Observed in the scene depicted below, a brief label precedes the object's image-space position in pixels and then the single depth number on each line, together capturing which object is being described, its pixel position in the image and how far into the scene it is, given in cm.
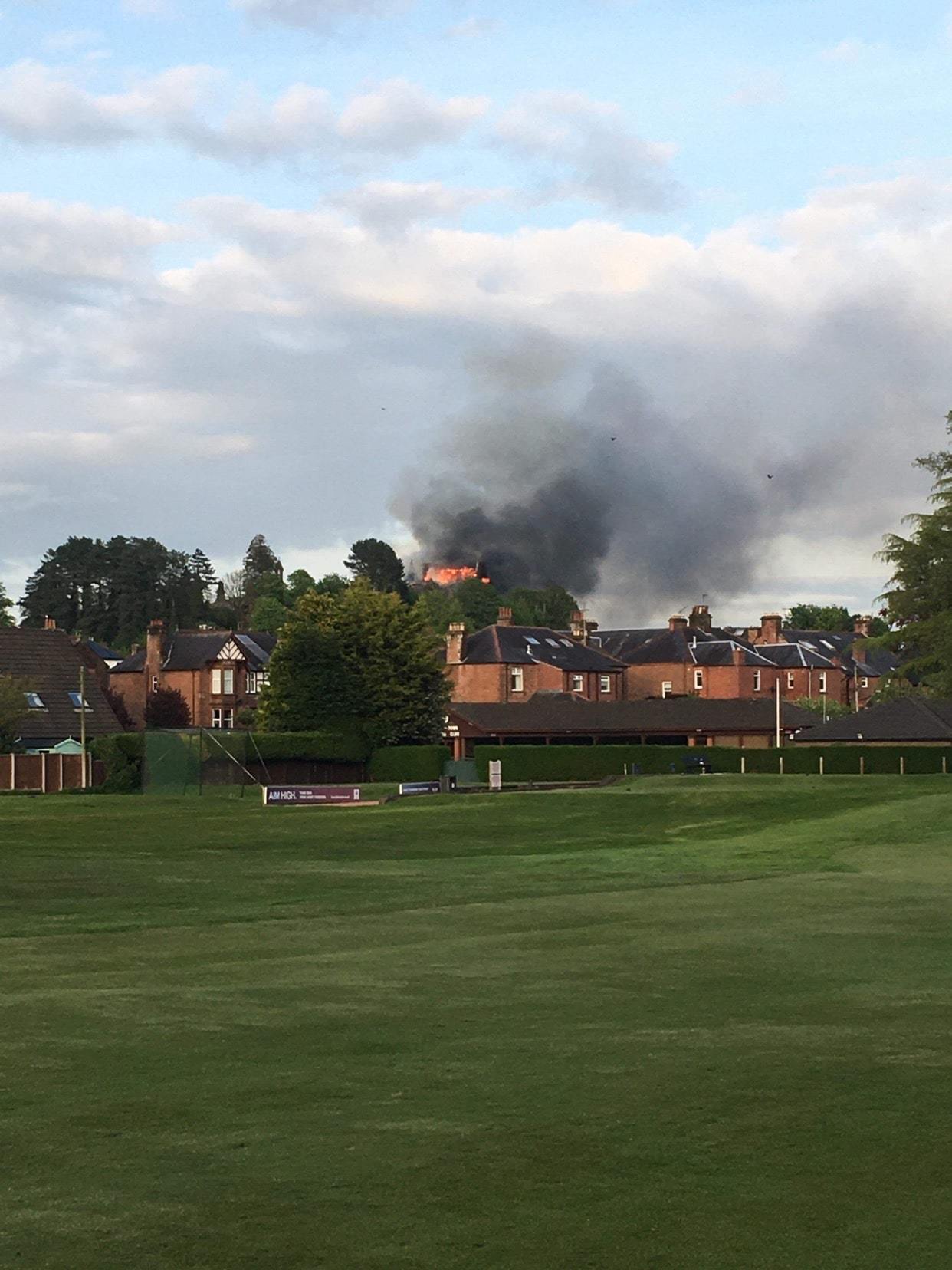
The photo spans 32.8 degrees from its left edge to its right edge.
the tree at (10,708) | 8925
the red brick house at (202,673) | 14662
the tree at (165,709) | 13800
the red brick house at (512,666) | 14812
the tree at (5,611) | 15962
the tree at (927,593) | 8919
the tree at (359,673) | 10356
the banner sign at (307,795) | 7238
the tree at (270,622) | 19712
